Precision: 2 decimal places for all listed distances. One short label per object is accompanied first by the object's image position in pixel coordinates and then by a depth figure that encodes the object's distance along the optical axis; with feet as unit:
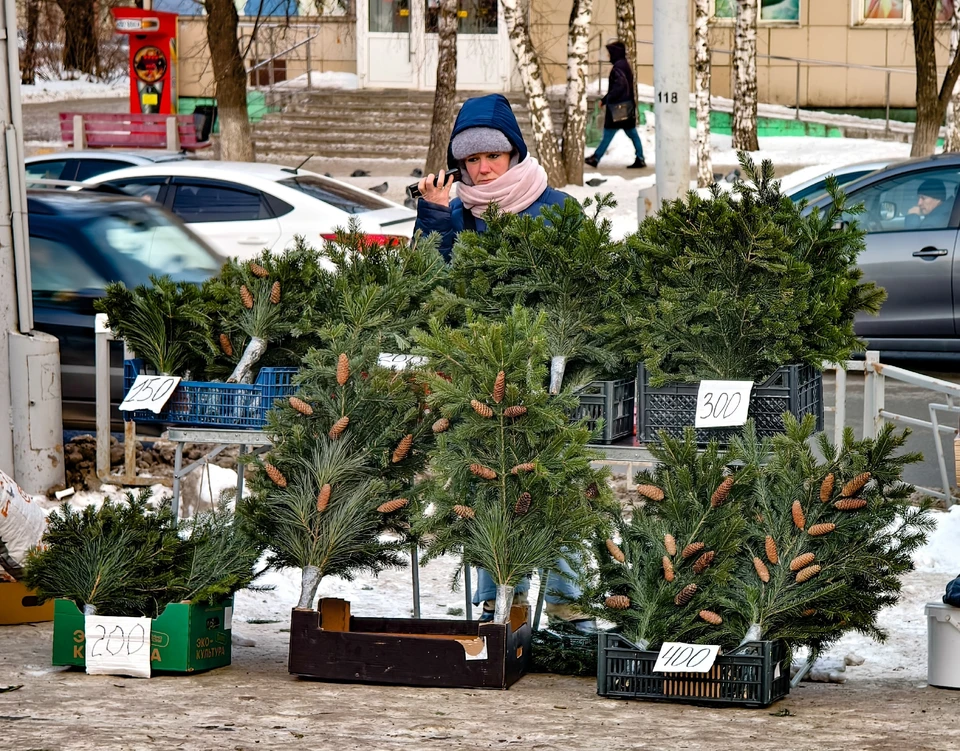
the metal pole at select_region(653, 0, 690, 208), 61.31
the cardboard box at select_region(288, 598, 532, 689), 31.45
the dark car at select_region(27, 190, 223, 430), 58.44
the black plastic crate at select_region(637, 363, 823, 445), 33.73
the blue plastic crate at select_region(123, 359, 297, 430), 36.81
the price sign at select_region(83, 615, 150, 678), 32.42
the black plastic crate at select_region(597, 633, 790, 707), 29.68
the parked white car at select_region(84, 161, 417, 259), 85.30
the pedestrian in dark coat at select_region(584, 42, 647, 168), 142.72
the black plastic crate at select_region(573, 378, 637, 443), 34.30
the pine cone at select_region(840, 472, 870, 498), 30.96
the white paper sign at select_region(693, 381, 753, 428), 33.22
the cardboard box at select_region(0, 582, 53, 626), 37.81
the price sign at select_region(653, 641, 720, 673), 29.68
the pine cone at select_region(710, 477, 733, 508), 31.24
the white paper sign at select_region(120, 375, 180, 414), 37.04
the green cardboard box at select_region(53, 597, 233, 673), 32.32
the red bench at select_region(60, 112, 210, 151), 153.48
